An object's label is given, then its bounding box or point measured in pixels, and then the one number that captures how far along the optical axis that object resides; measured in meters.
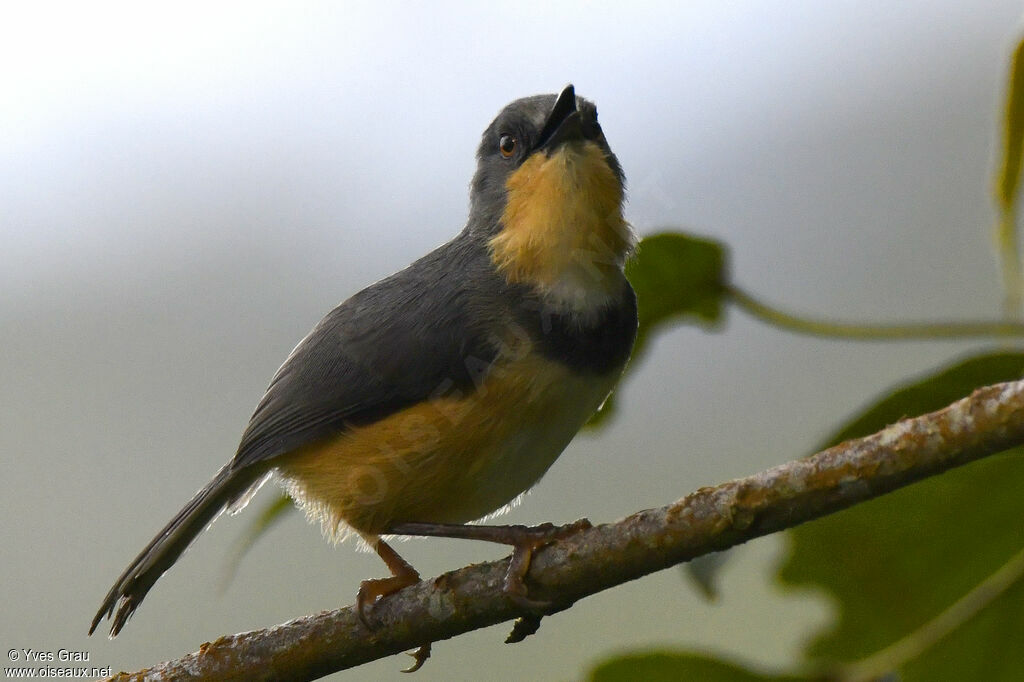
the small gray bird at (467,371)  5.93
